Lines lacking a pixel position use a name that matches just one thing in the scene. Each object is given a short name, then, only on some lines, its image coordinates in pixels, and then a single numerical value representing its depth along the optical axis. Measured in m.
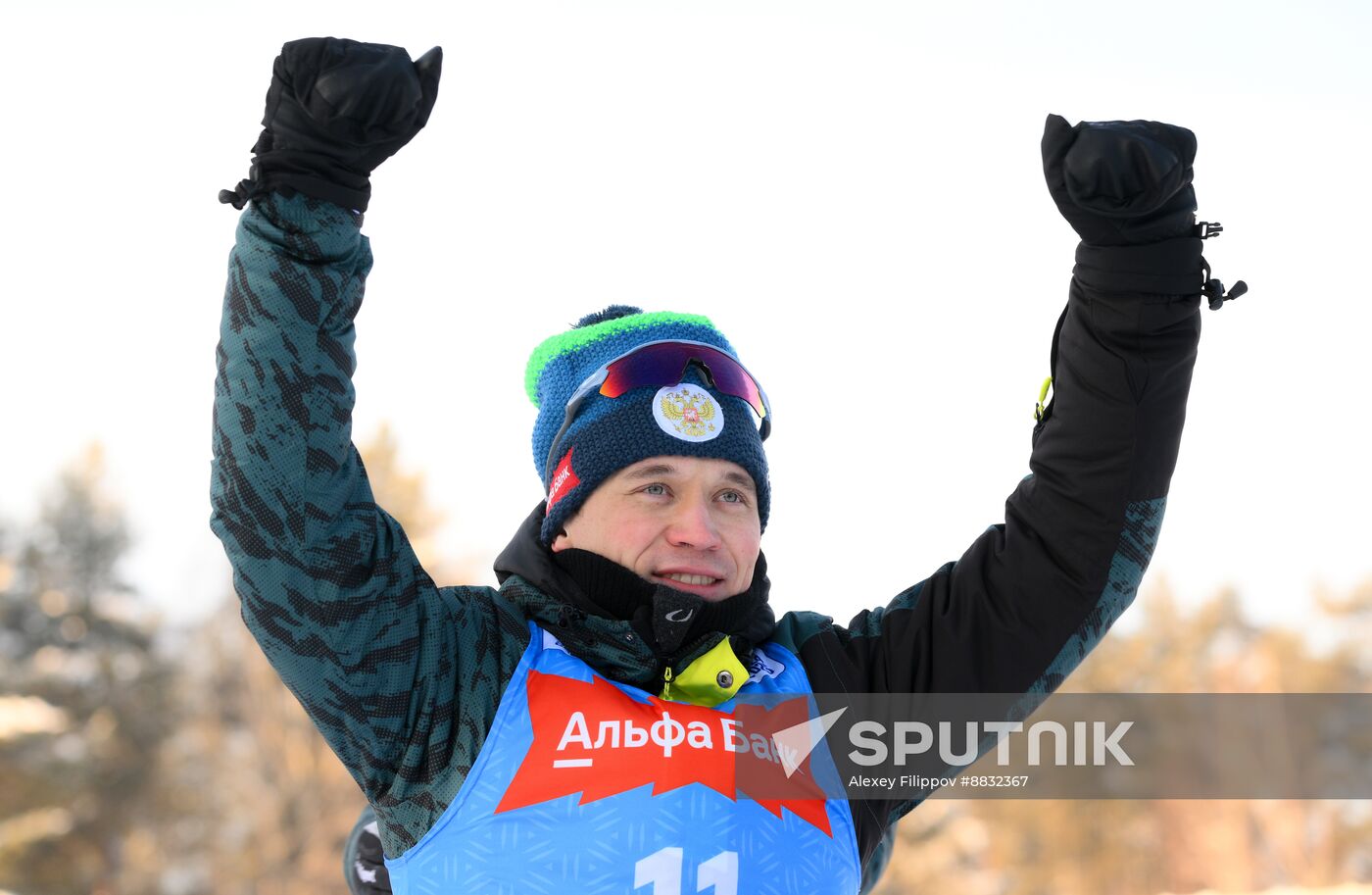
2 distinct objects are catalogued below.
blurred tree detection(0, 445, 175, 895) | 43.37
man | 4.07
